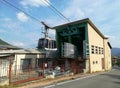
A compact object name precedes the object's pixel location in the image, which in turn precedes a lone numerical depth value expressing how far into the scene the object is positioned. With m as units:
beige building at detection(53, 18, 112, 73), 14.17
